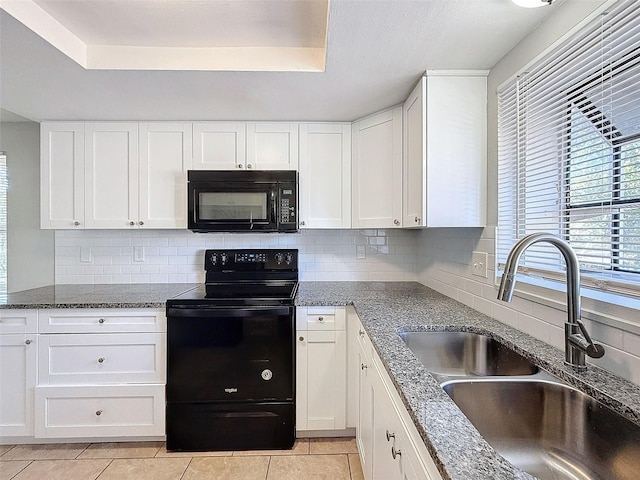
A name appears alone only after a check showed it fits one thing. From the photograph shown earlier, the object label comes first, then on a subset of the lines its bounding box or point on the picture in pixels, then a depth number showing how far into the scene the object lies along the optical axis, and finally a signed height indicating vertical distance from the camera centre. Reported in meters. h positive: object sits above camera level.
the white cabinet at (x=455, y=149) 1.65 +0.46
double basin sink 0.79 -0.52
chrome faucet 0.91 -0.16
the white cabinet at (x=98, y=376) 1.92 -0.81
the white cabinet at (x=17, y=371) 1.91 -0.77
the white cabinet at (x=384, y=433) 0.79 -0.61
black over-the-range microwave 2.20 +0.27
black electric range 1.90 -0.78
